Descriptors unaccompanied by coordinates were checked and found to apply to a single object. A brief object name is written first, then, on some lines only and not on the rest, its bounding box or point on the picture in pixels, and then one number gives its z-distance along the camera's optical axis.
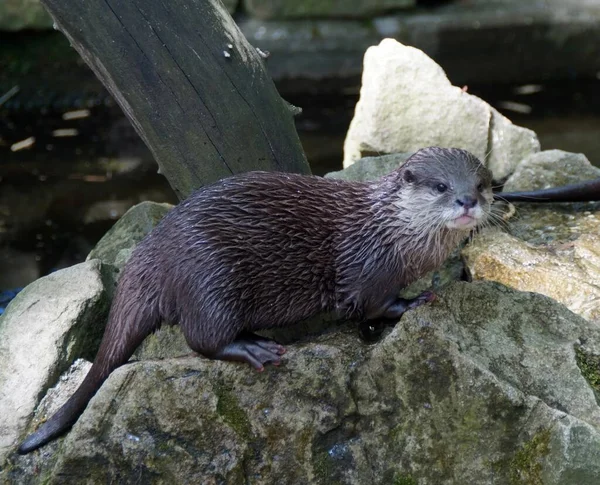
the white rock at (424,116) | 3.53
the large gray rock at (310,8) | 5.90
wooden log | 2.50
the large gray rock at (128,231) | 2.87
